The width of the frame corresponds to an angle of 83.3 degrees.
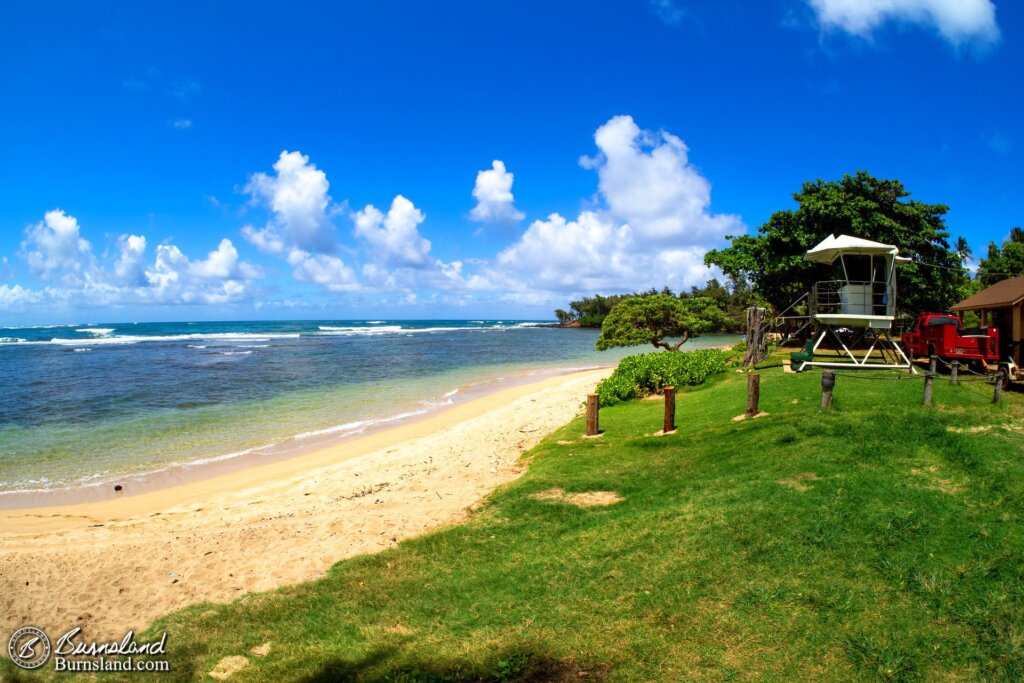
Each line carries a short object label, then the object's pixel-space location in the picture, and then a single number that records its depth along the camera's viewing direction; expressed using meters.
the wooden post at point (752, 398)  11.70
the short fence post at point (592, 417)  13.08
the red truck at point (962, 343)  15.39
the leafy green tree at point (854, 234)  25.47
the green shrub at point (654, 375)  17.61
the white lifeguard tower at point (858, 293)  16.89
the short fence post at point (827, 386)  10.62
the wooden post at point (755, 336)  19.36
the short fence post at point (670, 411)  11.88
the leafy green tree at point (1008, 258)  30.59
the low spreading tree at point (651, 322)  26.50
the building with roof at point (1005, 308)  16.97
